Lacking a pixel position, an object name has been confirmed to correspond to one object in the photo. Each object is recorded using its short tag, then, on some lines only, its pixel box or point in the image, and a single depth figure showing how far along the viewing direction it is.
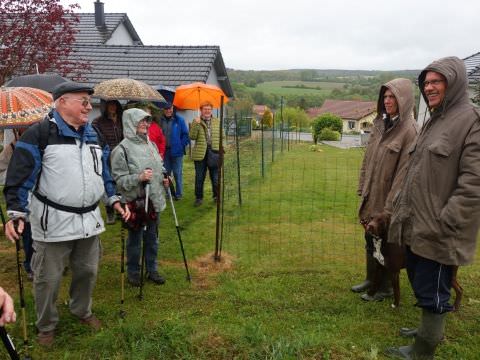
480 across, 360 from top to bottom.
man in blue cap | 2.86
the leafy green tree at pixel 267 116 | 26.47
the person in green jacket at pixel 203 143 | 7.32
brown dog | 3.54
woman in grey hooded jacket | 3.90
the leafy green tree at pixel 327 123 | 33.91
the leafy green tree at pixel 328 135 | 31.41
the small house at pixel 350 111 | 46.86
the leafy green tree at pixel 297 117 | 40.60
